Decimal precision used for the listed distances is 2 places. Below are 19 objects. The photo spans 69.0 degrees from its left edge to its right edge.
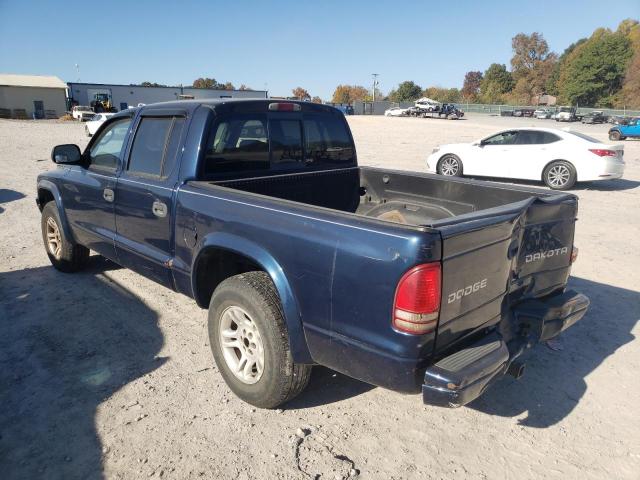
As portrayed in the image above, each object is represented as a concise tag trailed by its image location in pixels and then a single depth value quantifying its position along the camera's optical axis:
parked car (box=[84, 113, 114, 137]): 25.06
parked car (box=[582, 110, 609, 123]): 49.25
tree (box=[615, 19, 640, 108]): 73.69
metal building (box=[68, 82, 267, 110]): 65.69
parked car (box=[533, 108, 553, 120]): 61.04
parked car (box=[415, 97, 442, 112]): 61.23
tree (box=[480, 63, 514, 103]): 102.53
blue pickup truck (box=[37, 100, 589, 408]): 2.23
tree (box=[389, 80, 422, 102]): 109.62
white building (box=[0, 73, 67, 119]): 57.87
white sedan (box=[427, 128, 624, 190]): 10.90
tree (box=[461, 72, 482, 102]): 121.39
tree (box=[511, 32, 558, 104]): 98.88
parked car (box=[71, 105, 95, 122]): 47.31
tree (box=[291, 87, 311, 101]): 109.31
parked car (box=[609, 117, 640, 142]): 26.69
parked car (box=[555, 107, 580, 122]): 54.22
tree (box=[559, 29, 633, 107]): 80.38
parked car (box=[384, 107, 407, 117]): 64.25
